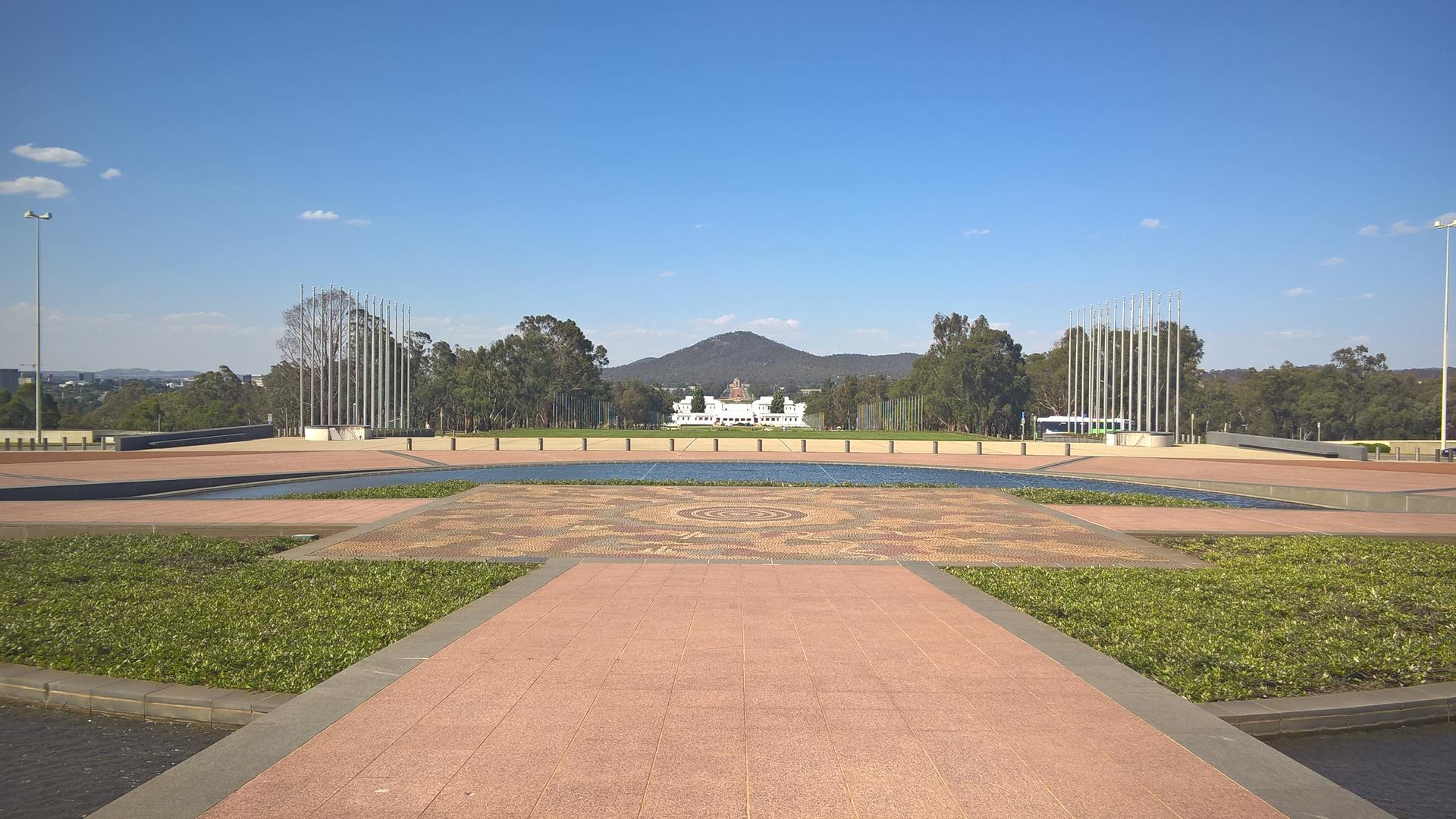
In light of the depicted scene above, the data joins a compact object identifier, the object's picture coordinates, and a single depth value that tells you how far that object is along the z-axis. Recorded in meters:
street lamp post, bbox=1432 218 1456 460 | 34.62
